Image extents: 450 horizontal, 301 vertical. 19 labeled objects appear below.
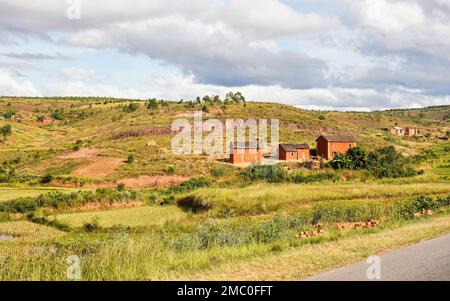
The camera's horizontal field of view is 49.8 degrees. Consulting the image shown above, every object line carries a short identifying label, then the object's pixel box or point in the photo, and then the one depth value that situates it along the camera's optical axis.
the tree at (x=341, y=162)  68.94
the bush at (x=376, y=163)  64.50
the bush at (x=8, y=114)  156.51
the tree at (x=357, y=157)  69.75
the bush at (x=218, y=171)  68.50
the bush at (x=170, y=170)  70.36
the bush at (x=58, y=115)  165.41
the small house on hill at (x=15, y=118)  151.52
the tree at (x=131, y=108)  146.88
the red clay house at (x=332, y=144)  81.24
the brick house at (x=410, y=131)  147.68
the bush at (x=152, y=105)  137.52
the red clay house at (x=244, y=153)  75.31
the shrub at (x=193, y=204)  44.96
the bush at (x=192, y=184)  59.10
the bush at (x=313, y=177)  60.50
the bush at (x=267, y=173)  61.15
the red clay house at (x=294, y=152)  80.06
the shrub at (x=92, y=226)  37.41
